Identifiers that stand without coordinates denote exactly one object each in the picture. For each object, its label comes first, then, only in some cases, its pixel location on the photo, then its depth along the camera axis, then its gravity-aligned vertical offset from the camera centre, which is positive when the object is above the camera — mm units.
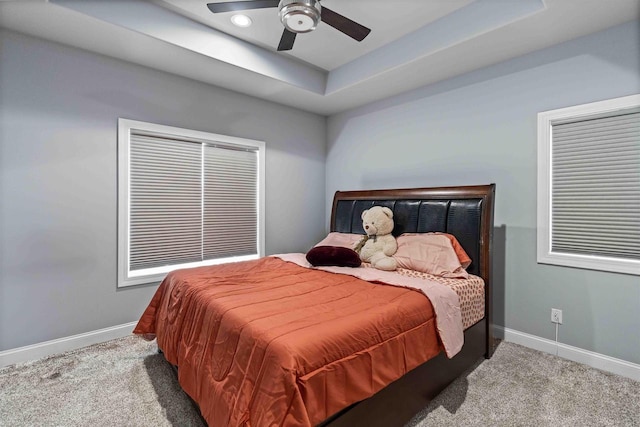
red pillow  2732 -427
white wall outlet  2496 -863
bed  1199 -647
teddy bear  2822 -250
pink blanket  1850 -599
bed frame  1508 -232
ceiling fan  1788 +1264
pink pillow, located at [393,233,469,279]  2430 -374
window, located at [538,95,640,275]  2211 +224
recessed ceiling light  2562 +1678
